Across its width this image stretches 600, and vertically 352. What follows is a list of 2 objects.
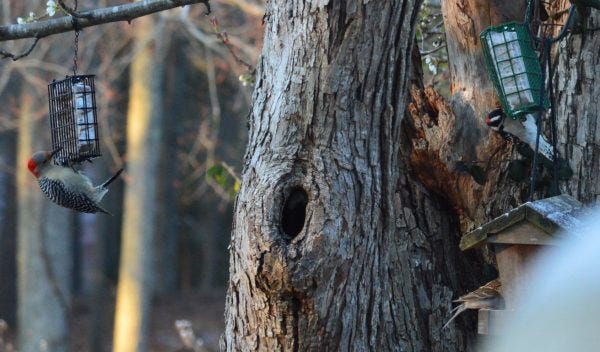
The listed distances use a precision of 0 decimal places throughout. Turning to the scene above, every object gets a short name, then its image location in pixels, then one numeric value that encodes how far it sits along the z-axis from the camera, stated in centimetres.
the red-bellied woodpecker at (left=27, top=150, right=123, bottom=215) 1109
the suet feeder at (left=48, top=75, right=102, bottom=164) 1013
